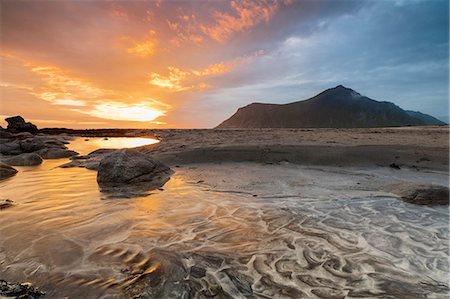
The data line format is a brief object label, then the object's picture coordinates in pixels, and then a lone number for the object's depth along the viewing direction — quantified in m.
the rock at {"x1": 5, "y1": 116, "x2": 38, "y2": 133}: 46.41
